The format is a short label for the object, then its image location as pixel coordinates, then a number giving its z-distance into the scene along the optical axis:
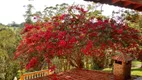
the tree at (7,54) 8.12
